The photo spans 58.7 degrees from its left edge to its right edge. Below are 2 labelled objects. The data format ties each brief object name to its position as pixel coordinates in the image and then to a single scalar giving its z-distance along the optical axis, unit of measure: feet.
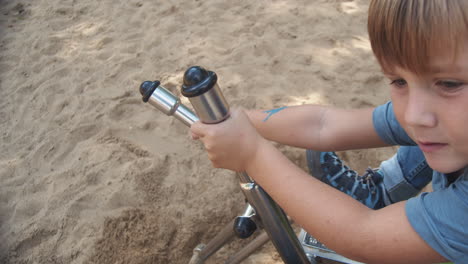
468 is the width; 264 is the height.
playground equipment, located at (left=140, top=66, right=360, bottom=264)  1.76
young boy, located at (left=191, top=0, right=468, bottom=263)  1.95
